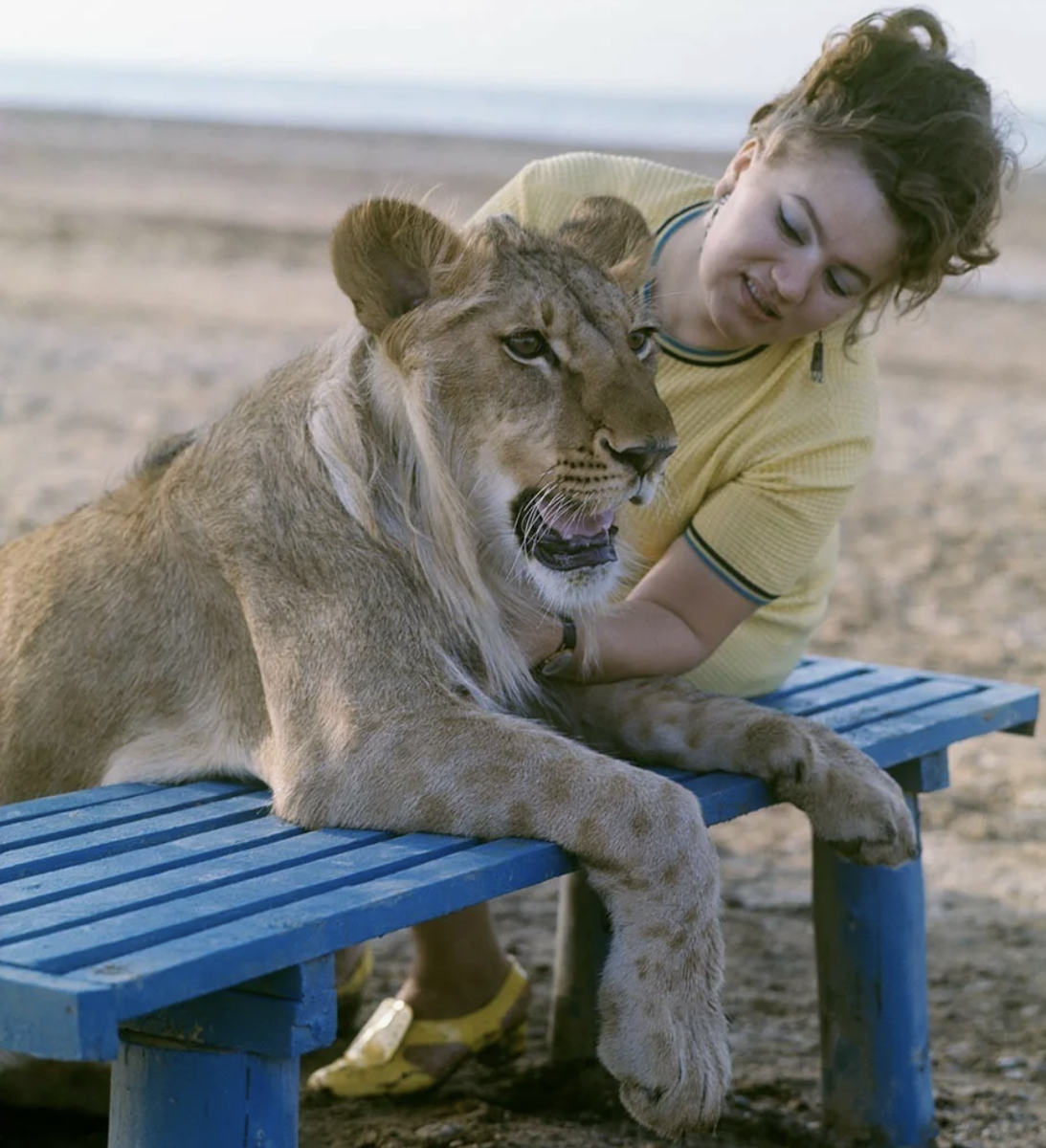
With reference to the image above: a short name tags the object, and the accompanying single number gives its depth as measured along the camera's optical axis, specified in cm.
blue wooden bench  426
